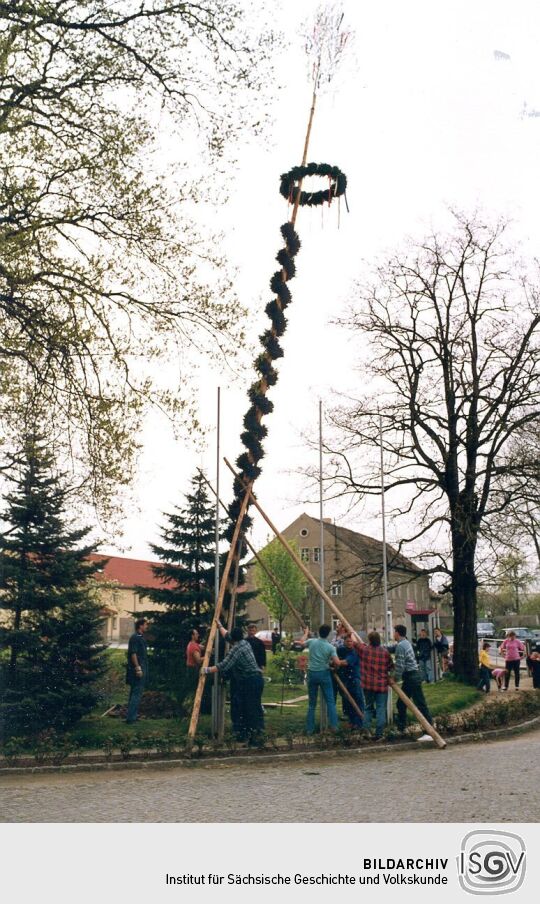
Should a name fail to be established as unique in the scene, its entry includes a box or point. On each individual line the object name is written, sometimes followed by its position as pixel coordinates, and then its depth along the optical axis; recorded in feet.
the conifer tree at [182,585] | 64.23
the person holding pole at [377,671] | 48.81
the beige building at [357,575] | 90.48
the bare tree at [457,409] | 87.40
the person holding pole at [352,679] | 52.24
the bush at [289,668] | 75.31
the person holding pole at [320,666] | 48.11
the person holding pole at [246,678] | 45.11
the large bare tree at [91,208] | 46.62
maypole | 54.44
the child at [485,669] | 81.41
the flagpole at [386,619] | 54.07
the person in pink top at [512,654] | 85.46
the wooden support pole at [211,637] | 46.21
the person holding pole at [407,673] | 49.65
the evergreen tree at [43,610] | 51.34
